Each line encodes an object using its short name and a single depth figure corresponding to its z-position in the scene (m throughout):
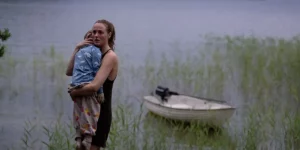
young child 7.98
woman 7.93
